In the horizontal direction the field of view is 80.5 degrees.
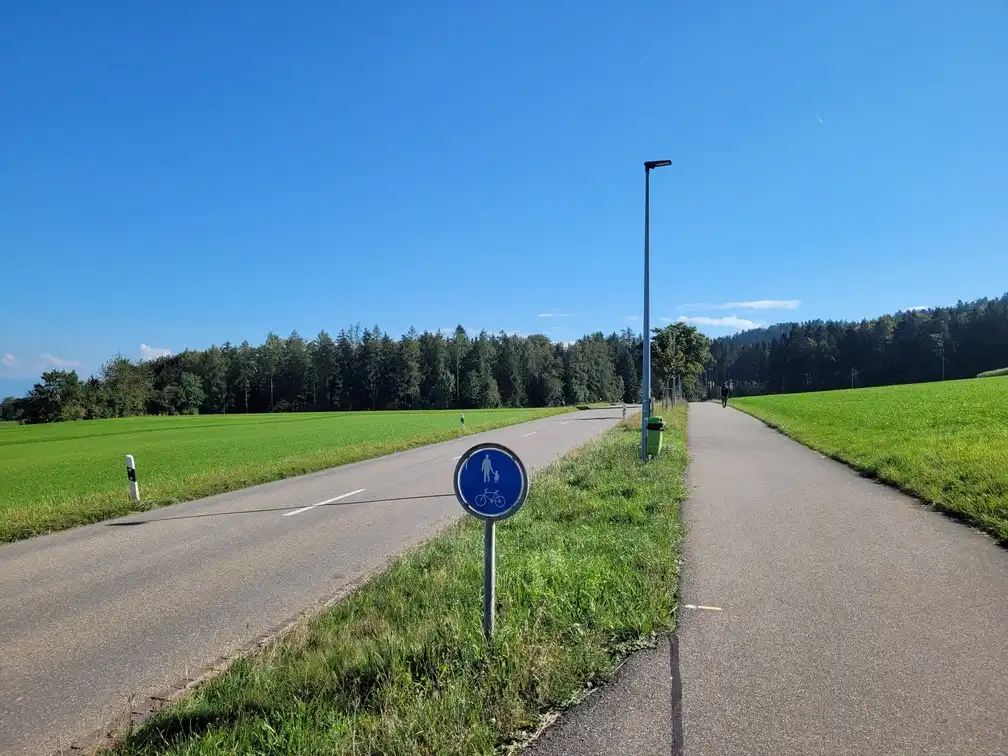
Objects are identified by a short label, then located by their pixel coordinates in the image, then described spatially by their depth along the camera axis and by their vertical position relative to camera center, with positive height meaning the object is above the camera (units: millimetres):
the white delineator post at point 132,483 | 11836 -1926
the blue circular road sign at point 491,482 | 4199 -698
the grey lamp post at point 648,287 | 15789 +2599
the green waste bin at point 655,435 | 14672 -1272
